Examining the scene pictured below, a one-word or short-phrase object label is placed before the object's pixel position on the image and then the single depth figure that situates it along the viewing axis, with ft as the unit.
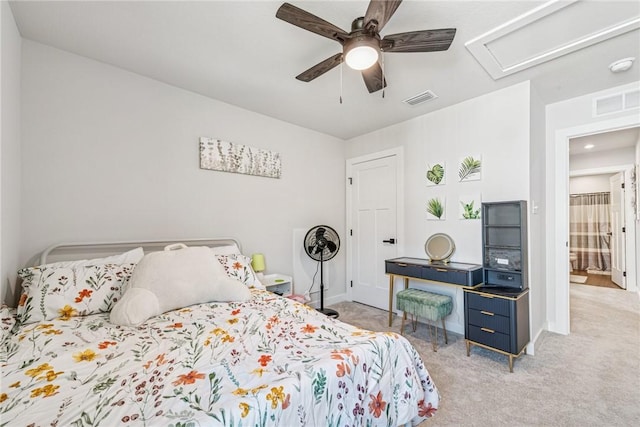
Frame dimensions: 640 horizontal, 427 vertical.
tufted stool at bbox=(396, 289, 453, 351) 8.71
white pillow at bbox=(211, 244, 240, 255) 8.53
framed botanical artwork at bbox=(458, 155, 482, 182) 9.39
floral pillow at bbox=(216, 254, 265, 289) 7.54
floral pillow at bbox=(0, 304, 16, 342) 4.61
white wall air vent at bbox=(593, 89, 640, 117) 8.34
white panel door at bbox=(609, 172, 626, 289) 15.49
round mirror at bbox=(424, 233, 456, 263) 9.70
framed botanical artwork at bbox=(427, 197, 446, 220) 10.23
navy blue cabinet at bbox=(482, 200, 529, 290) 8.13
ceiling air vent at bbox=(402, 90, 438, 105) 9.13
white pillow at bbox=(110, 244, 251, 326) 5.33
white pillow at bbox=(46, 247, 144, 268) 6.26
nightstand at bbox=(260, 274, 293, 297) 9.84
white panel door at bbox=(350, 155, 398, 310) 12.13
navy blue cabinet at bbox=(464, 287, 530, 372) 7.30
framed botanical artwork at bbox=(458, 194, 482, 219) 9.32
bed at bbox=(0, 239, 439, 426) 2.86
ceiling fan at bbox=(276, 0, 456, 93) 4.71
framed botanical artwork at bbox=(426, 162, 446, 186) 10.33
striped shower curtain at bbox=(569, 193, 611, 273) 18.97
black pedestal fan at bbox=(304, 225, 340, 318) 11.35
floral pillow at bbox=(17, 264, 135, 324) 5.29
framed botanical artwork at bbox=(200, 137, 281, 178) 9.32
